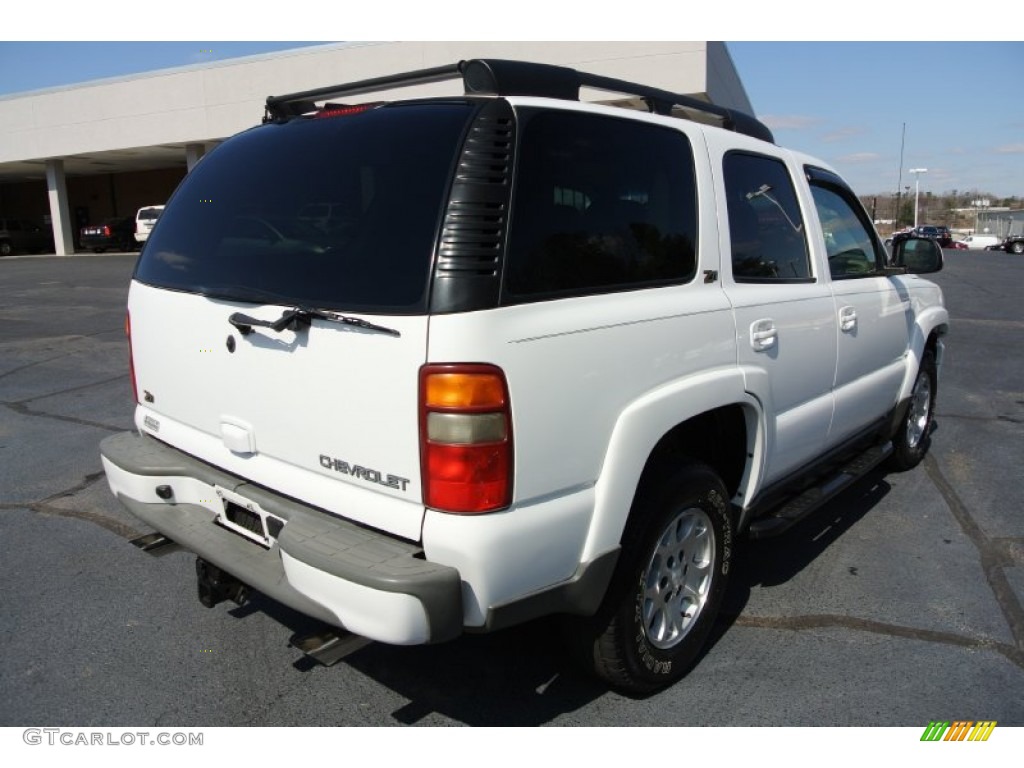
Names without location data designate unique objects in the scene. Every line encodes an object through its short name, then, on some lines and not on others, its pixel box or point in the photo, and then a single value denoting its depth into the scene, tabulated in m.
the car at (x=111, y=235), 34.00
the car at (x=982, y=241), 46.54
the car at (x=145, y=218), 29.12
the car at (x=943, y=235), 47.91
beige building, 22.31
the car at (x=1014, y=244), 39.00
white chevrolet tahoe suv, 2.15
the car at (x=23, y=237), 37.91
